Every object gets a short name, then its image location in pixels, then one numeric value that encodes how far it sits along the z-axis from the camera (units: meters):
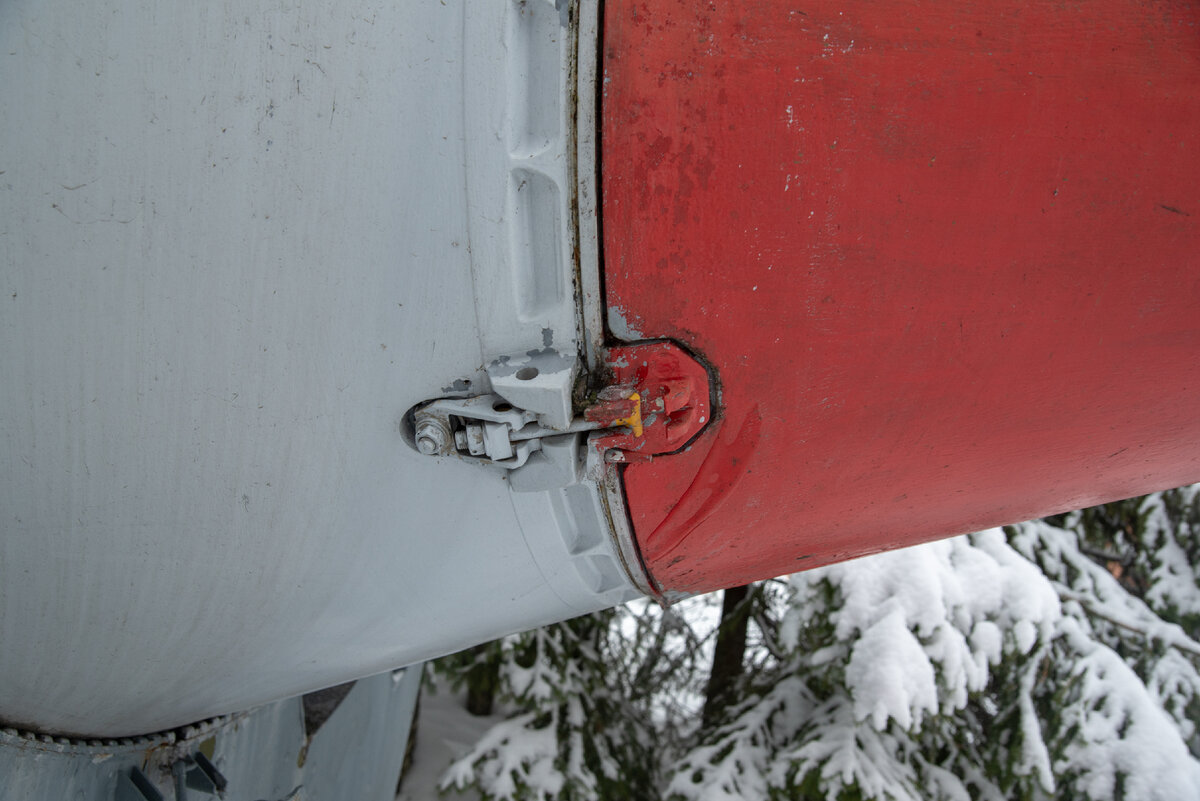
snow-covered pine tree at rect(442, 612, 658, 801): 3.90
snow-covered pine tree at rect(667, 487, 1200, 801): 3.12
